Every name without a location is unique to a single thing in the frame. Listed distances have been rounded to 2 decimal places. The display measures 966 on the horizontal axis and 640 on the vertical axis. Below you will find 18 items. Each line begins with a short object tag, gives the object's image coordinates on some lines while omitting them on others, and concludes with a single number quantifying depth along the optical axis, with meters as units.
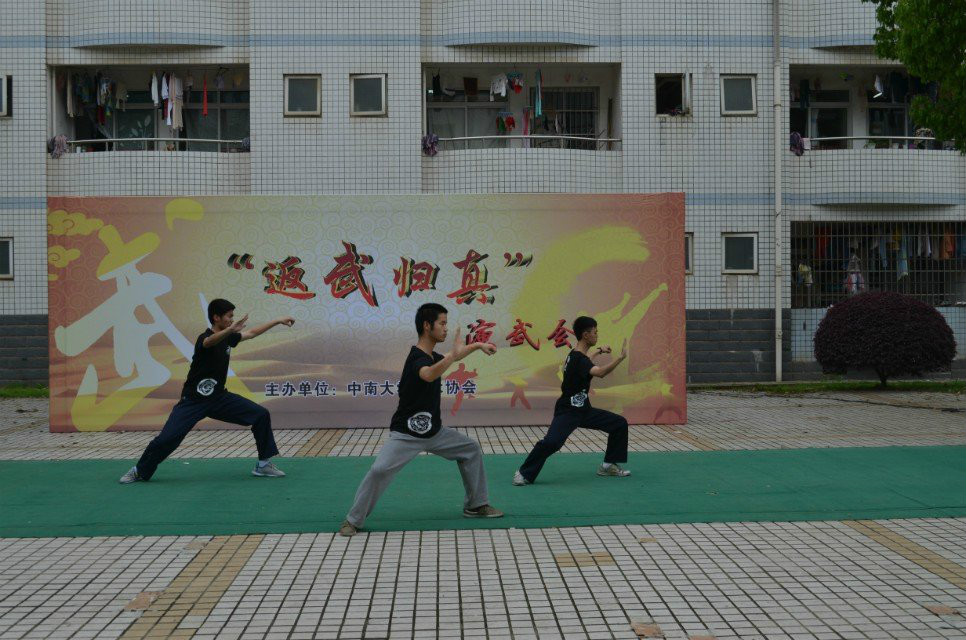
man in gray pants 6.88
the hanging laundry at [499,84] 19.91
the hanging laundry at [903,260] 19.84
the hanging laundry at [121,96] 20.27
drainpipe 19.14
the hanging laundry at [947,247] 19.95
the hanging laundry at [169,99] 19.69
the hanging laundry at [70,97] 19.70
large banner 12.42
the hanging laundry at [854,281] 19.78
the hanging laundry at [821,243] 20.04
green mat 7.30
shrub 17.08
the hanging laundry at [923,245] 19.98
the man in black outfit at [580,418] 8.58
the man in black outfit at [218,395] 8.99
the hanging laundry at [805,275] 19.80
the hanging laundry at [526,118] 20.38
